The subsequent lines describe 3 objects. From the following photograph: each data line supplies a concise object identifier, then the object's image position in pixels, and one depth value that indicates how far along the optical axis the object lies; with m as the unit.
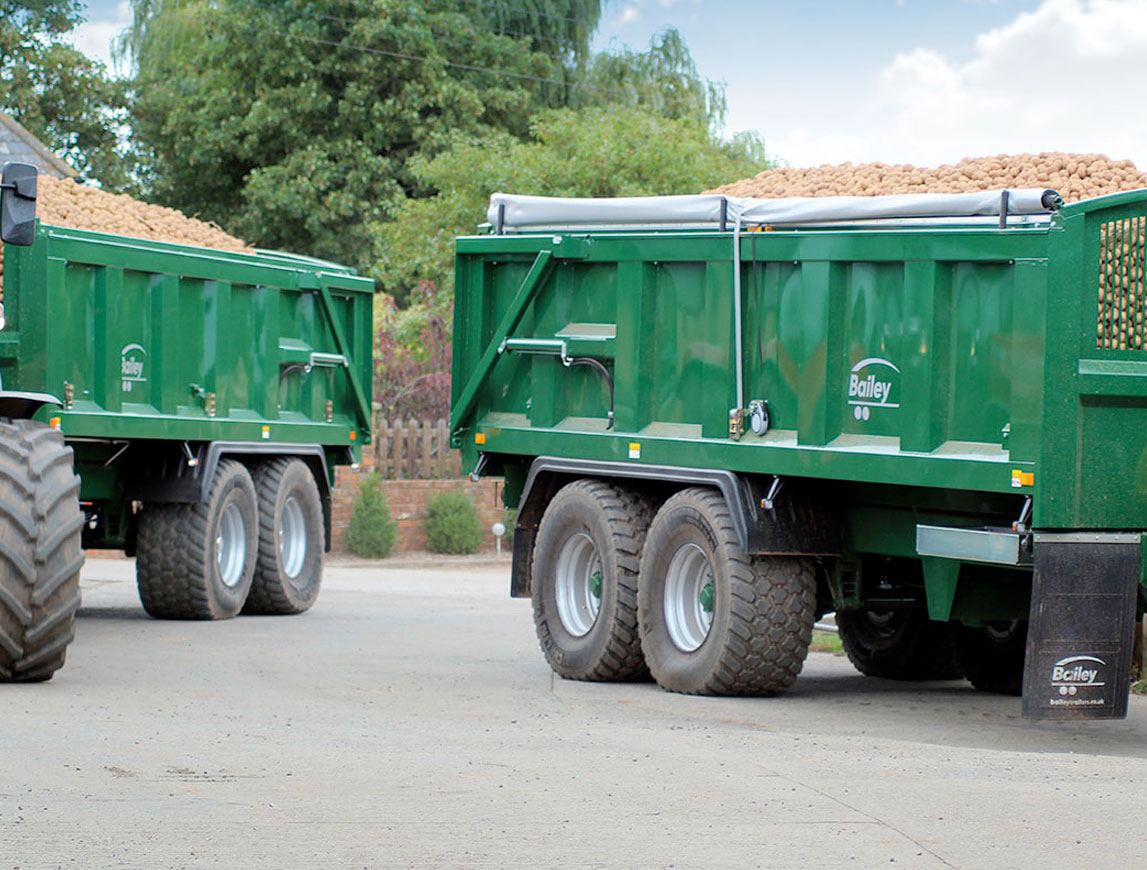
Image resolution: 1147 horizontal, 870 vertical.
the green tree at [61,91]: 40.16
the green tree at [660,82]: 45.94
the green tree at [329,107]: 41.25
